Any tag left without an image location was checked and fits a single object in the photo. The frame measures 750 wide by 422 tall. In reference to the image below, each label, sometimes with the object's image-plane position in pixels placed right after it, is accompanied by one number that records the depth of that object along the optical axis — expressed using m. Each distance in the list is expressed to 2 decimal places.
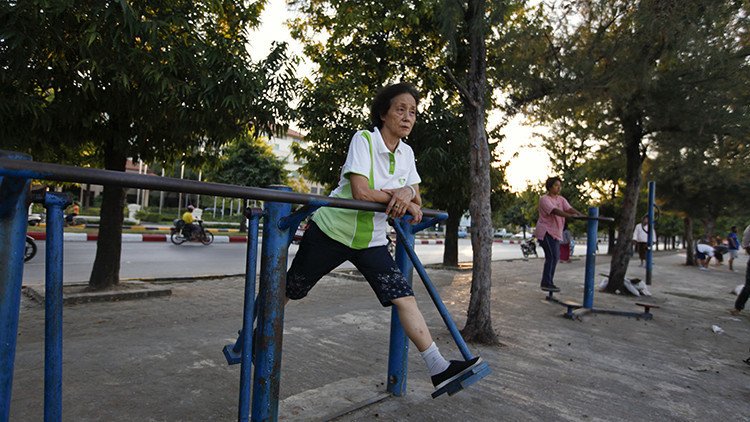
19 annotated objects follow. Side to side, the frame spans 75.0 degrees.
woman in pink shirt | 6.22
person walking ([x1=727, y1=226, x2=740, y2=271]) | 18.81
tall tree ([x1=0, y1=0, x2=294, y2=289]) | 3.69
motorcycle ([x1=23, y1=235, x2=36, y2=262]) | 8.70
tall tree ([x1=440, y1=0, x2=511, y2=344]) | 4.42
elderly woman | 2.28
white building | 71.19
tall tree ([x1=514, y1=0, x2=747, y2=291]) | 5.33
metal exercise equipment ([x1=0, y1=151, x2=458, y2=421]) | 1.30
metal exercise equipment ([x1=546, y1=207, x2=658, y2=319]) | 6.12
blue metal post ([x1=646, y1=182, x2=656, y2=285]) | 9.22
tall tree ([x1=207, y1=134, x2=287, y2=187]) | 28.89
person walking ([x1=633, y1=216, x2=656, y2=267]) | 13.81
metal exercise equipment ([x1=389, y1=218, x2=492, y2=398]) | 2.12
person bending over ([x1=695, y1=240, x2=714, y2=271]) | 17.84
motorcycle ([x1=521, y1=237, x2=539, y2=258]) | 17.97
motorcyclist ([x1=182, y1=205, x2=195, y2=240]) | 15.46
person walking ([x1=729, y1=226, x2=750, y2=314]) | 6.81
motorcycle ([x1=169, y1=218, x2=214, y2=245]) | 15.48
